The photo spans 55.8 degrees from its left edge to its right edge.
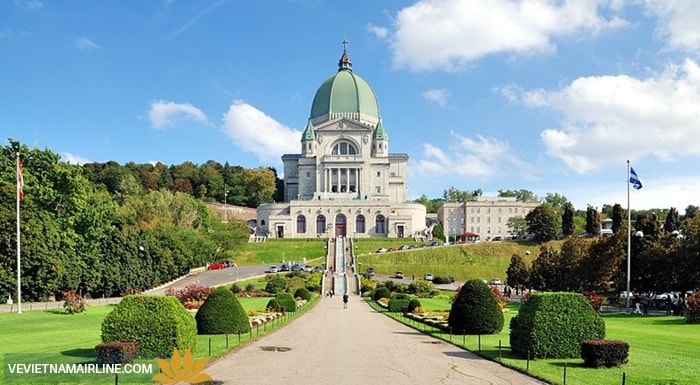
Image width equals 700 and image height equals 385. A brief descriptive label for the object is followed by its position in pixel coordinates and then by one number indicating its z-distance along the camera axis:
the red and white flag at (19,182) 38.08
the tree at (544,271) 57.88
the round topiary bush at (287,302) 38.69
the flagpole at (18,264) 36.89
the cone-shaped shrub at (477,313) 25.08
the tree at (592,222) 109.97
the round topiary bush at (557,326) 18.27
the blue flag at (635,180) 41.22
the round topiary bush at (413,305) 38.06
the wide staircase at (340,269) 66.62
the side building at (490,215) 129.88
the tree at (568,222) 108.12
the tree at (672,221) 94.38
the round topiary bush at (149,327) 17.06
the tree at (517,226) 117.95
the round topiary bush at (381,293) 52.75
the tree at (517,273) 63.12
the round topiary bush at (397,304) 41.44
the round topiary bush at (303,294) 52.58
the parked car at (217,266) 80.70
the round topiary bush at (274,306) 37.41
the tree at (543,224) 103.56
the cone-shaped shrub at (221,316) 24.06
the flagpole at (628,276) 41.47
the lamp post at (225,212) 130.90
